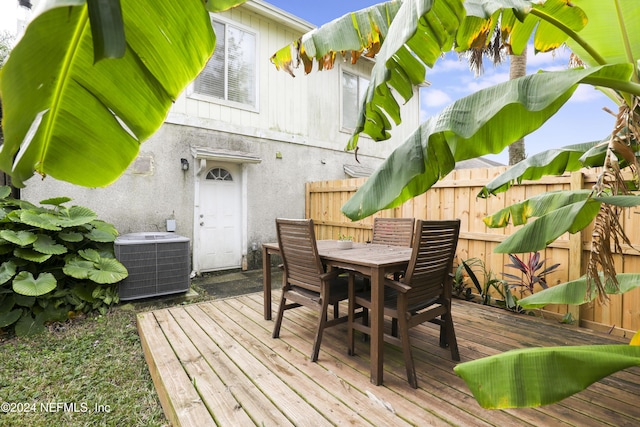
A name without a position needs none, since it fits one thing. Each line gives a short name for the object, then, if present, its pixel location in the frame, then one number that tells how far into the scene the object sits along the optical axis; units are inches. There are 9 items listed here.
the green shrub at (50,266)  130.6
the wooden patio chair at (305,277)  101.4
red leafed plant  139.1
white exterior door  233.0
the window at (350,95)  323.6
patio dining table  88.0
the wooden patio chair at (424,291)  87.9
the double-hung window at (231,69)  233.5
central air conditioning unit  162.9
